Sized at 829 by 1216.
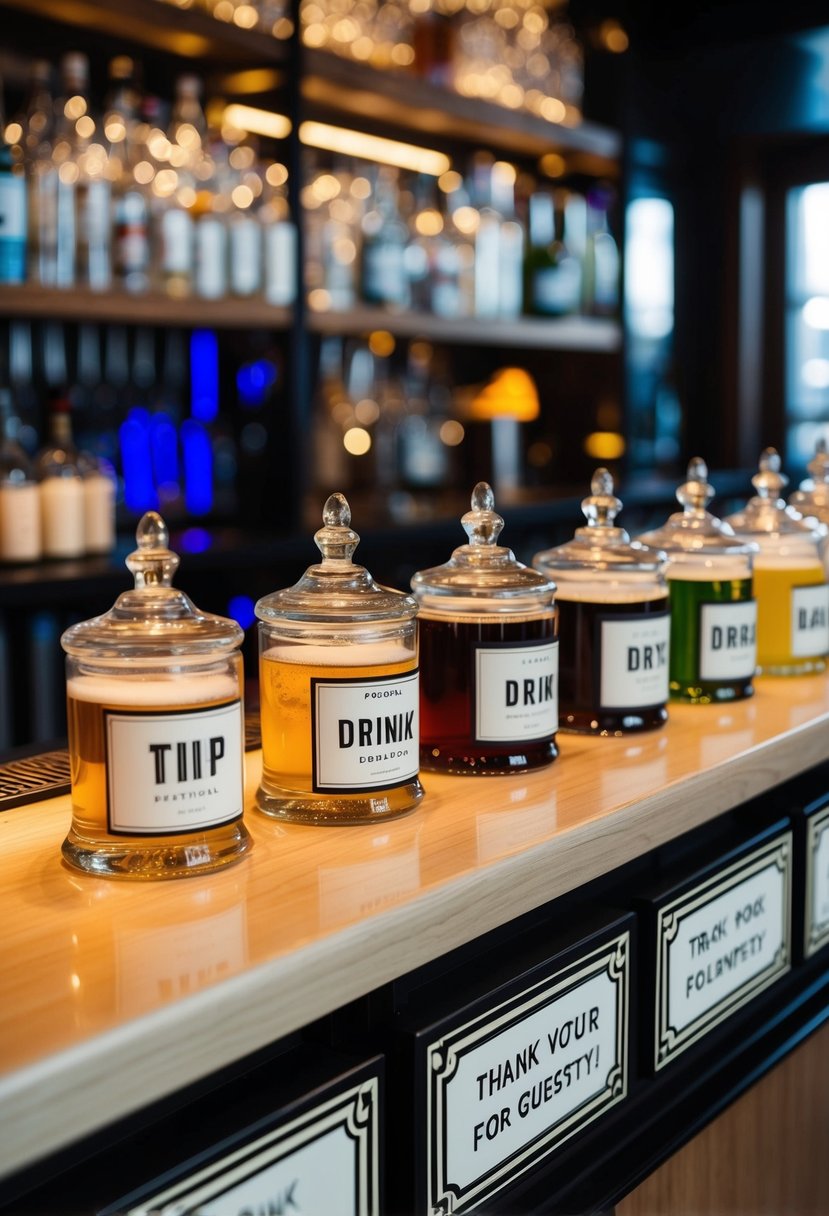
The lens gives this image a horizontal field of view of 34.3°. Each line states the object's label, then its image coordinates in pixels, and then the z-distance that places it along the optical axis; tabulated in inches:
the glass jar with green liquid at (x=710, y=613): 45.7
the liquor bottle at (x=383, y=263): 117.4
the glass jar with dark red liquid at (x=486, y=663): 37.0
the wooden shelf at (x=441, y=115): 110.1
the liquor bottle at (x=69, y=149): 92.0
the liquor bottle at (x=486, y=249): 129.6
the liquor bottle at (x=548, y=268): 138.0
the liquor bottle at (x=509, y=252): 132.6
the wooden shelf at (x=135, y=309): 87.7
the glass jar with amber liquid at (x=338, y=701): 32.4
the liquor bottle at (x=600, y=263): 146.3
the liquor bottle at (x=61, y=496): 90.3
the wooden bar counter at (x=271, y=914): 21.5
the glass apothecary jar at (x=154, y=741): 28.6
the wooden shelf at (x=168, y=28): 91.3
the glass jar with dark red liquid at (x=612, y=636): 41.6
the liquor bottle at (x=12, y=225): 87.4
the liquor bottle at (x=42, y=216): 90.8
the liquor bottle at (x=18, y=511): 87.7
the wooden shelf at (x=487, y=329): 112.3
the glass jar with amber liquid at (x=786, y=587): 50.1
